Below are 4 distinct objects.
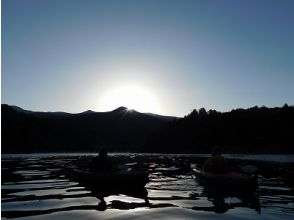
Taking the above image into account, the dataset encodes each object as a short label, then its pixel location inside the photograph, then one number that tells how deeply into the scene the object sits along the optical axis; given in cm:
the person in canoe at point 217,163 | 1579
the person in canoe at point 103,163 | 1643
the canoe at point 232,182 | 1382
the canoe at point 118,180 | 1473
